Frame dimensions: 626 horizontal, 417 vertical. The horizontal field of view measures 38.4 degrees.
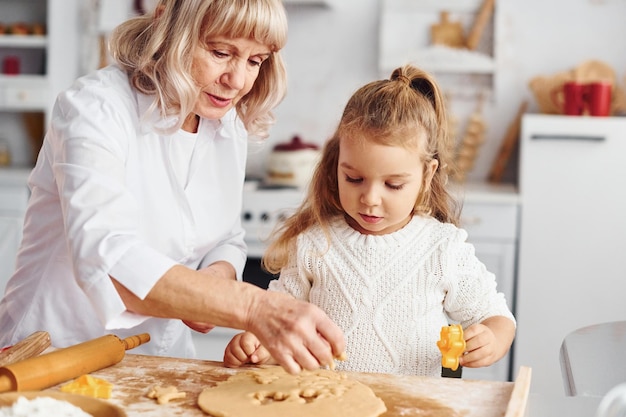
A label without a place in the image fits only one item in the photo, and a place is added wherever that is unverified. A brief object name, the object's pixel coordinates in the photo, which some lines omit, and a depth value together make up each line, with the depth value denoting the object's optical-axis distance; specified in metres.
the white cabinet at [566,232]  3.24
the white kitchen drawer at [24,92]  3.73
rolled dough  1.19
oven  3.39
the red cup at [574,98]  3.37
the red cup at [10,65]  3.87
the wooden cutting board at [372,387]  1.21
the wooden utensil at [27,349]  1.33
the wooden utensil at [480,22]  3.68
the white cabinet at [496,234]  3.29
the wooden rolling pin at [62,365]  1.22
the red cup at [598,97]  3.35
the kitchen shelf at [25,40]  3.75
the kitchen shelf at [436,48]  3.70
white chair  1.35
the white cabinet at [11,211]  3.45
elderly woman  1.25
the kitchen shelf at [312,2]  3.67
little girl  1.54
